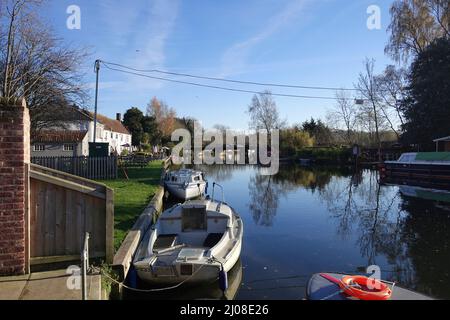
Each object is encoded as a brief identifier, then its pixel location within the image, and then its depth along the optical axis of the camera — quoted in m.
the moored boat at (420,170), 28.50
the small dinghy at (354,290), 5.55
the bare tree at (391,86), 49.78
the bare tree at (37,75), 21.27
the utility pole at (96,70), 28.55
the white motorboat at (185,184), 21.75
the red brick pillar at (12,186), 5.99
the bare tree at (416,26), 39.41
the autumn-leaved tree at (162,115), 84.12
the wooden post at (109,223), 7.10
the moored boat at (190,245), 7.74
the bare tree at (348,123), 67.31
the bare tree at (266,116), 78.00
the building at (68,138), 29.58
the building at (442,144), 37.28
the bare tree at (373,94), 53.47
